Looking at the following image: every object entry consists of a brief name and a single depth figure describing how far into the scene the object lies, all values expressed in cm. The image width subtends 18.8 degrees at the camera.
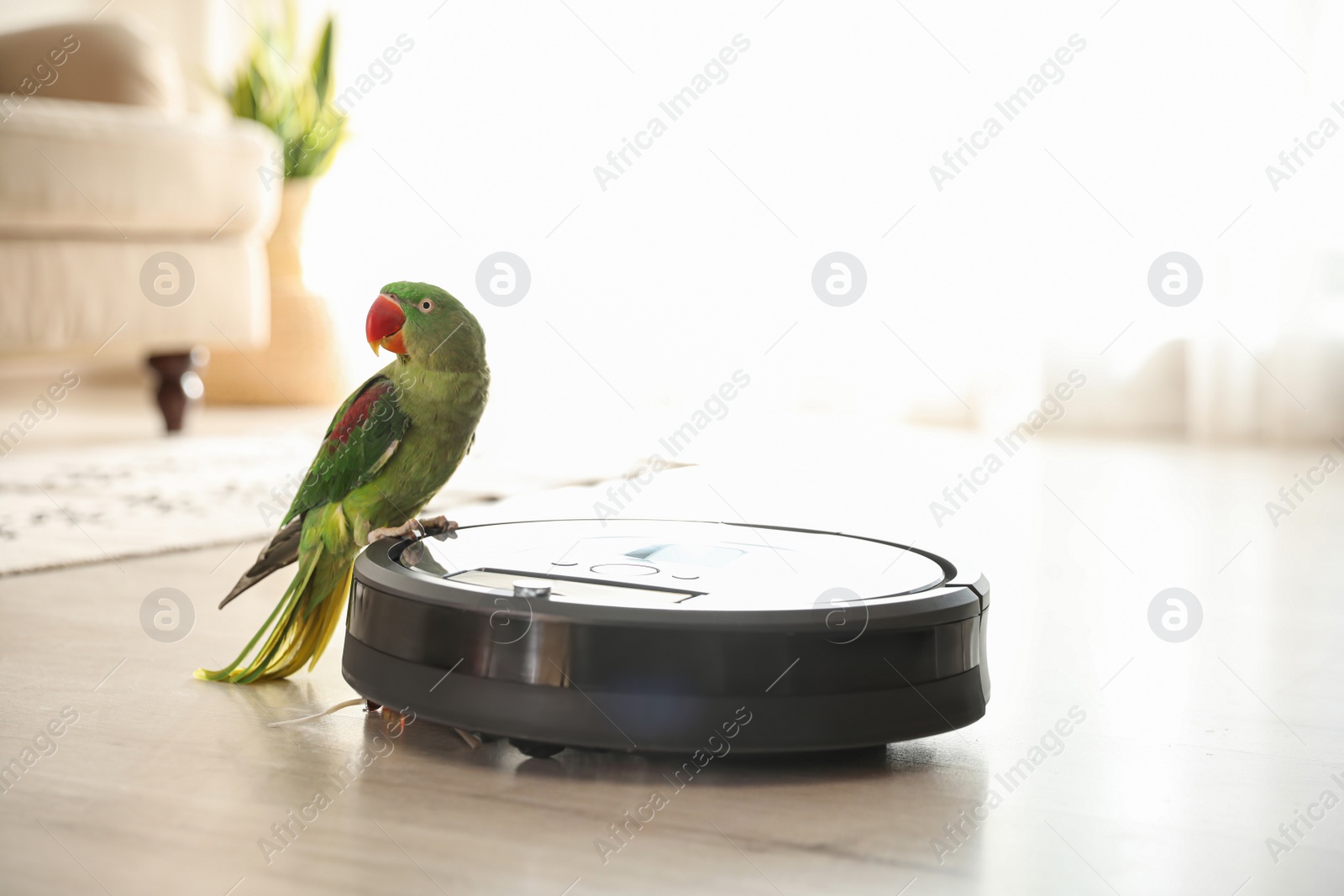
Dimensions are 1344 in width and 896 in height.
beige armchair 347
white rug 247
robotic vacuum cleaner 186
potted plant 508
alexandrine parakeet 195
